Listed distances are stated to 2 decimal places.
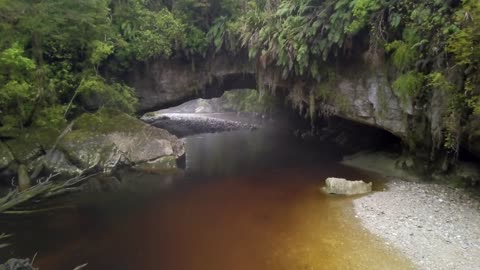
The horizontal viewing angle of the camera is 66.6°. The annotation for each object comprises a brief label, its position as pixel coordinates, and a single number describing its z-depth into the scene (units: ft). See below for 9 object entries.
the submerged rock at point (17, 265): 15.67
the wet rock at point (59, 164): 49.34
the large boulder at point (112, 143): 52.09
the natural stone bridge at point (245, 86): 46.16
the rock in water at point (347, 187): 39.24
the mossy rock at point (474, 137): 34.63
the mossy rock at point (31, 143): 48.73
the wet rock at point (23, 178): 44.51
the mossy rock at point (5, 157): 46.96
